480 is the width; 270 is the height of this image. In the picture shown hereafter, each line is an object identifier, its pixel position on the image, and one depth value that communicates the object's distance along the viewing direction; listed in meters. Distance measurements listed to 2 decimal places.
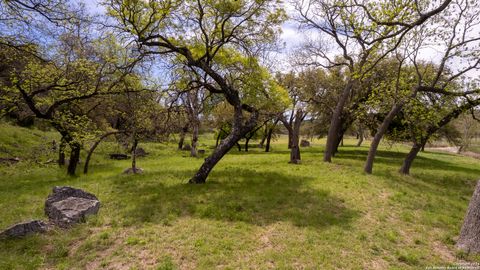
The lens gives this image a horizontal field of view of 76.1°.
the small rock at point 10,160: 22.62
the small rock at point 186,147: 45.45
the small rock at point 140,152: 35.91
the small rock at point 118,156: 33.88
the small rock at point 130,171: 21.64
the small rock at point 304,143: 57.53
